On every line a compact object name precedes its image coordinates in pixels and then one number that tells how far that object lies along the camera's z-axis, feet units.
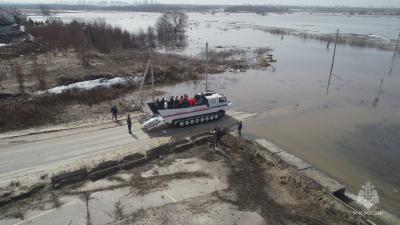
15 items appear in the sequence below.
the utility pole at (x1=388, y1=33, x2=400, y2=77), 148.56
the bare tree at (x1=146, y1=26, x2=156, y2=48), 218.48
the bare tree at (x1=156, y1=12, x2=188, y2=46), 252.21
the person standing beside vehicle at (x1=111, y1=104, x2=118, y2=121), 79.26
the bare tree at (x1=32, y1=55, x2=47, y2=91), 107.34
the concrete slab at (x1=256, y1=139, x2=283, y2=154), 67.41
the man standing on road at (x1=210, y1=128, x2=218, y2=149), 67.24
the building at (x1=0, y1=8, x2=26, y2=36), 223.20
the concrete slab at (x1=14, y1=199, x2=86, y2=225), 44.29
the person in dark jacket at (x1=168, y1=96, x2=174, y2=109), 75.92
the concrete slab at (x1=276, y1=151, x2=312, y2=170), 61.41
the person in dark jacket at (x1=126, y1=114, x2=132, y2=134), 72.26
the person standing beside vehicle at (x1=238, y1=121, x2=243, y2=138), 74.70
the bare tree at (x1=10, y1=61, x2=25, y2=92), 103.87
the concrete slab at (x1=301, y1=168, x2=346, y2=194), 54.08
